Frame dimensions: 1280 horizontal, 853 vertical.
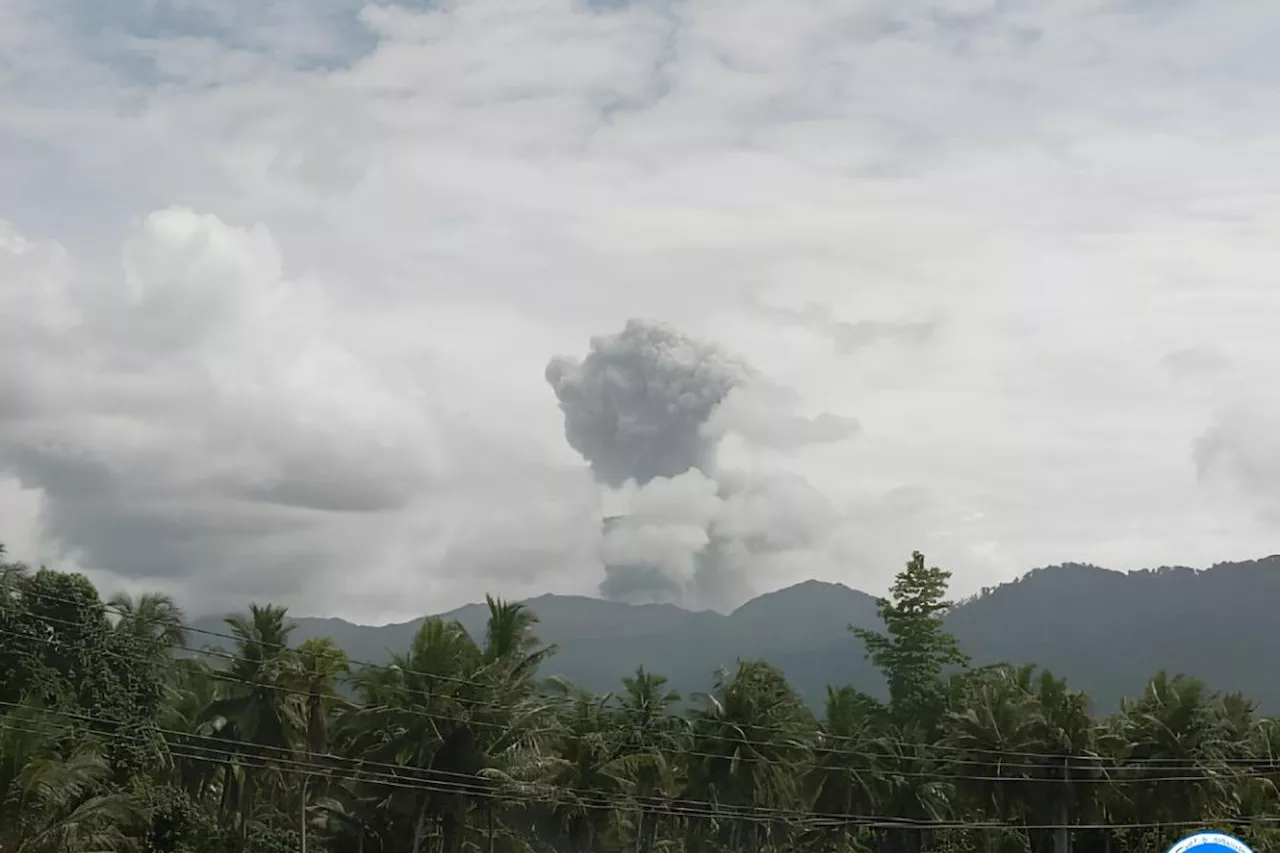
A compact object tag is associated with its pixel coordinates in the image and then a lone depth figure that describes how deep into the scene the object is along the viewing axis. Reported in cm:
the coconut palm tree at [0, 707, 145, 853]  3994
